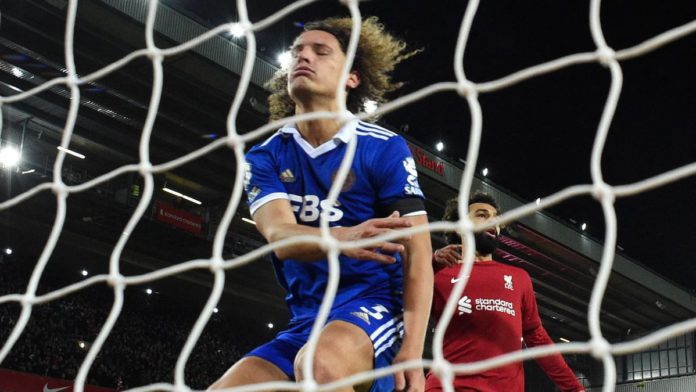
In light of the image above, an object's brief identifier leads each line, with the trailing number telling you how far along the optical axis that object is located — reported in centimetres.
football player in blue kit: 224
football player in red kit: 381
